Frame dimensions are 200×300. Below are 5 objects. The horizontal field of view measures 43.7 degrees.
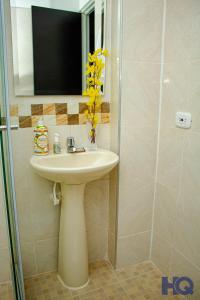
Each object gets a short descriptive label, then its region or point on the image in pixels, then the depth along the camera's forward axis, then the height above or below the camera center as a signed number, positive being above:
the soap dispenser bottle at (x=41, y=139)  1.47 -0.26
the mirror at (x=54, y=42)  1.40 +0.31
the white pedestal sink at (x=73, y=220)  1.50 -0.77
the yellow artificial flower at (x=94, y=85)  1.54 +0.06
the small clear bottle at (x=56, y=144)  1.54 -0.30
